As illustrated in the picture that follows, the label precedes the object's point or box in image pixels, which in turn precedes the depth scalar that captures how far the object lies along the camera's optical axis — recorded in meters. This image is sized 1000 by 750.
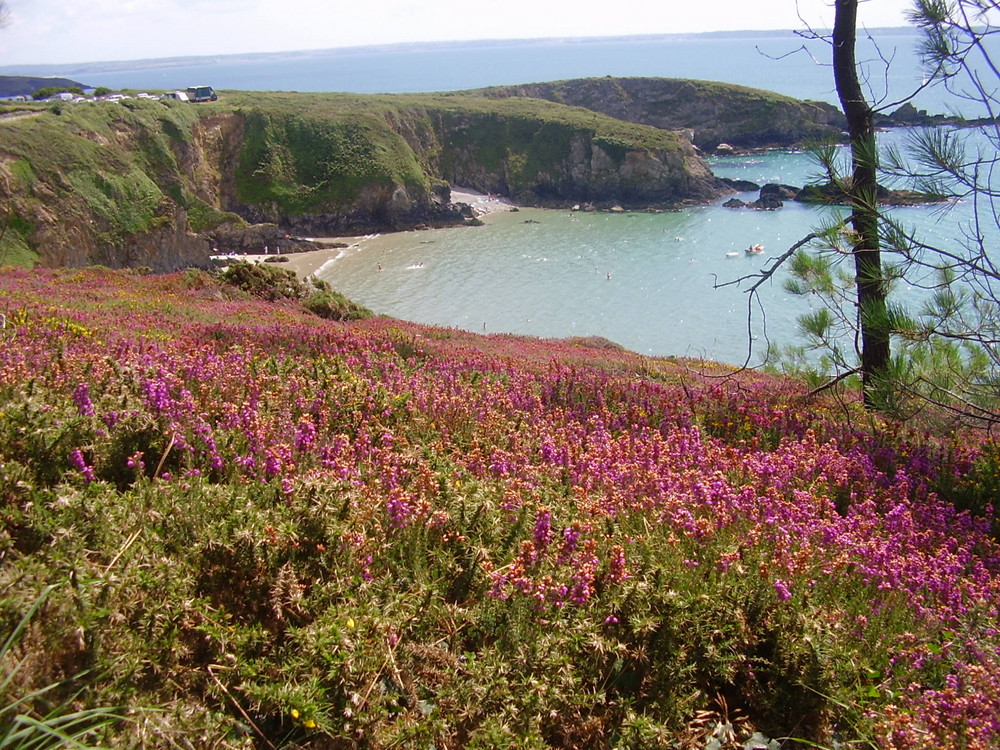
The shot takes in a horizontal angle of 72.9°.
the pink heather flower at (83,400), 4.17
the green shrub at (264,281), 22.75
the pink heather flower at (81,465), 3.66
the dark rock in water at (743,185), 87.19
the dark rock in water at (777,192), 78.12
